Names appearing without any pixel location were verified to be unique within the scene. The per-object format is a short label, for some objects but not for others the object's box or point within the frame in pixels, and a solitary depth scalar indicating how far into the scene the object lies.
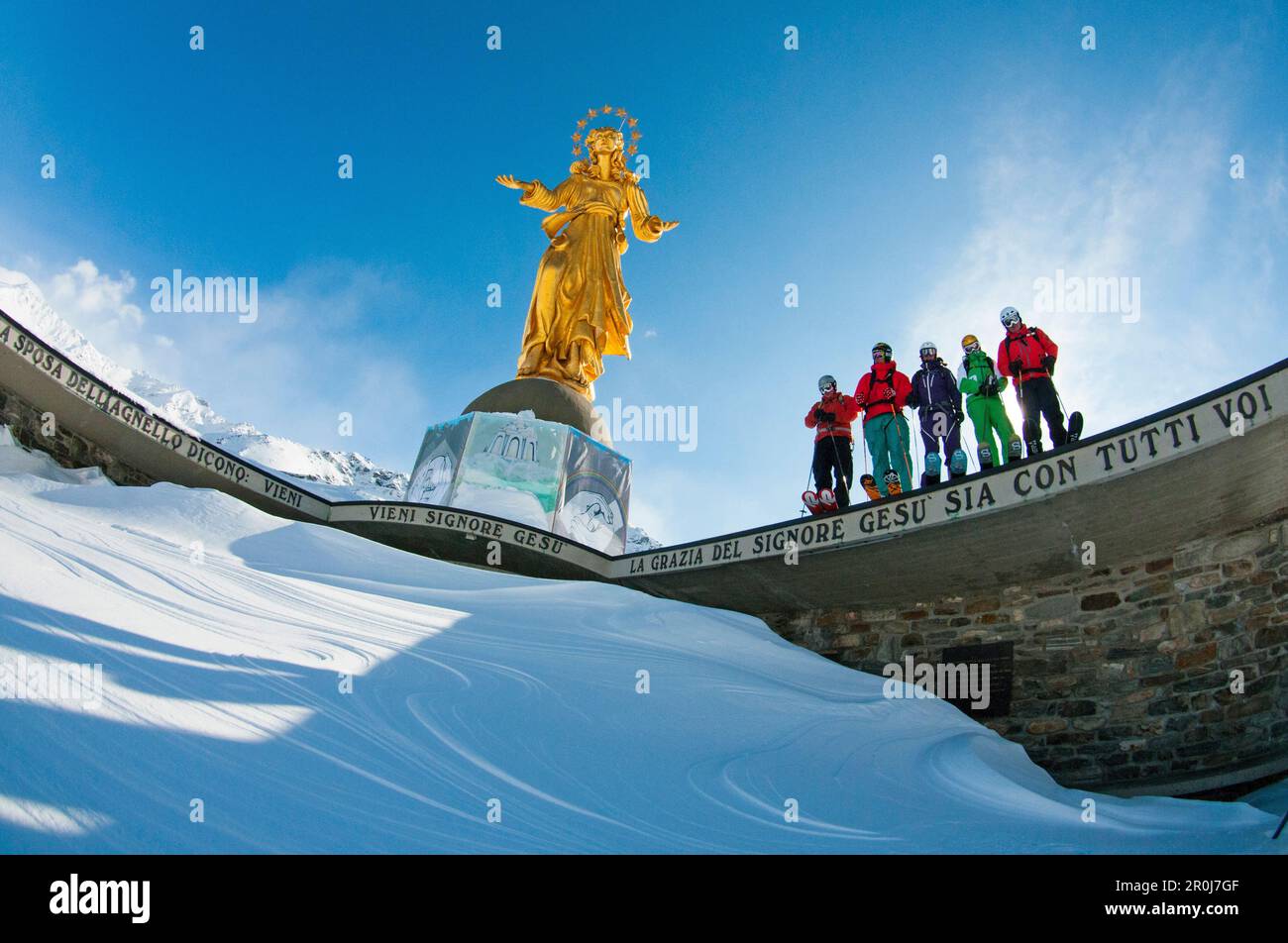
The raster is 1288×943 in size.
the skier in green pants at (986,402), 7.57
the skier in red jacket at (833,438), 8.78
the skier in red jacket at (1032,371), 7.20
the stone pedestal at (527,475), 12.23
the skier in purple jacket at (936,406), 7.73
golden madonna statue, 15.45
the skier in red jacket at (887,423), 8.39
